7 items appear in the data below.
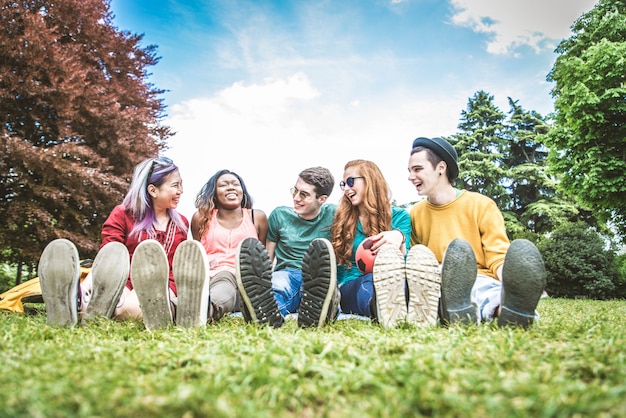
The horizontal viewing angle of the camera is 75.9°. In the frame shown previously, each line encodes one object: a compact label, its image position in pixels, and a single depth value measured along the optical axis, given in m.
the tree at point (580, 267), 11.09
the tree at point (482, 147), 22.00
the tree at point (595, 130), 11.44
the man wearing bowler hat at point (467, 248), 2.36
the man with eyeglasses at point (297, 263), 2.64
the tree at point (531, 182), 21.05
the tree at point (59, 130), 7.46
